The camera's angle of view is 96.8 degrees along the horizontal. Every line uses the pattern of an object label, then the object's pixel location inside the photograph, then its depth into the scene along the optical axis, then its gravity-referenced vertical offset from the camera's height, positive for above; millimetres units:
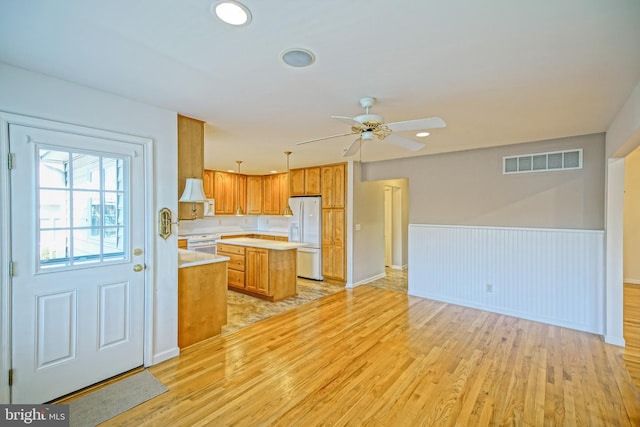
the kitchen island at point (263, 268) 4695 -950
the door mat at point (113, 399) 2016 -1449
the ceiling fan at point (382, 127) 2240 +726
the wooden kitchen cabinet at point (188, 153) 3016 +659
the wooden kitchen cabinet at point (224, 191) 6930 +544
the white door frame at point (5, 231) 1971 -129
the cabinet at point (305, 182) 6137 +710
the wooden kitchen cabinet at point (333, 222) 5734 -178
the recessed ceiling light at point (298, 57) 1763 +1007
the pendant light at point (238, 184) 7215 +760
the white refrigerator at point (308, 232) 6027 -400
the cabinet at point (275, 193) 7289 +529
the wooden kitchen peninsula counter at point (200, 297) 3037 -942
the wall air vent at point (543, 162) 3746 +731
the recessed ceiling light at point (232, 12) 1367 +1006
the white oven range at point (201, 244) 6105 -666
